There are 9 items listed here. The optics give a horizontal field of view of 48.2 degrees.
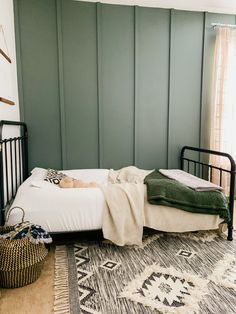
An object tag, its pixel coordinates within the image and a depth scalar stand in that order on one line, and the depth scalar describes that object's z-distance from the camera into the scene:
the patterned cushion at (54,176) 2.39
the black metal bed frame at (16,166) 2.06
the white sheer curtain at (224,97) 3.13
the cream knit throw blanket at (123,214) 1.98
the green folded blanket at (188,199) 2.08
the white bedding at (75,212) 1.89
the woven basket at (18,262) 1.54
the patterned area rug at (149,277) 1.43
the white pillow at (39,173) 2.43
